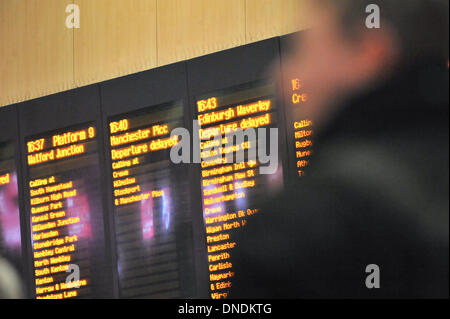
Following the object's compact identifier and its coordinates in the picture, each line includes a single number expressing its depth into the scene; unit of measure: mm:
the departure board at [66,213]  9197
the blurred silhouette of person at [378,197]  4436
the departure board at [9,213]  9737
